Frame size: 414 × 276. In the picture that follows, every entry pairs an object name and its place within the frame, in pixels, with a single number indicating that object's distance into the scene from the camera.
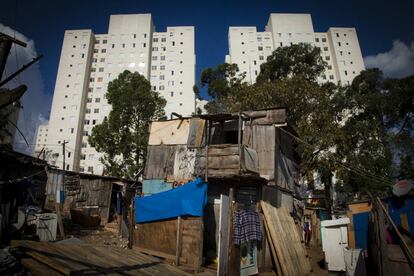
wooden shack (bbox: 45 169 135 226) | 24.06
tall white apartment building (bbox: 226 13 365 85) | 75.19
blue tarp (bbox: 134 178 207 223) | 10.92
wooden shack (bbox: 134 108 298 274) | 10.63
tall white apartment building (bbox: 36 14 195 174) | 65.44
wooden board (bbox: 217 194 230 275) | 9.09
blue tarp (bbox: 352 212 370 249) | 13.52
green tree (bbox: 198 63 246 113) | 38.85
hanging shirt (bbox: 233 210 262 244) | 10.09
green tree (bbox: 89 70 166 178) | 28.06
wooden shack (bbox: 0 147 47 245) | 12.33
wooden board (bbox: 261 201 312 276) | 11.15
